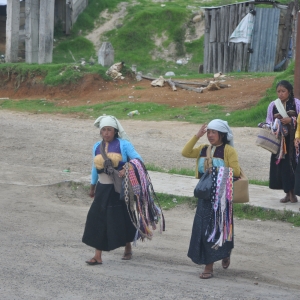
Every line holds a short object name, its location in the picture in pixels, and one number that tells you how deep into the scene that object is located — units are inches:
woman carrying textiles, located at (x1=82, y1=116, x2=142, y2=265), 475.2
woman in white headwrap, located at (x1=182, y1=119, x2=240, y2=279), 442.9
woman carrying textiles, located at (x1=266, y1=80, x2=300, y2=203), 613.0
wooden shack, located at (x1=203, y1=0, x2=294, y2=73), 1712.6
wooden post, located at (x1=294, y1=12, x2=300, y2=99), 776.3
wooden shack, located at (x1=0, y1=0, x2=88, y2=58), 2128.4
